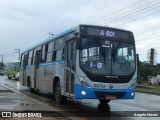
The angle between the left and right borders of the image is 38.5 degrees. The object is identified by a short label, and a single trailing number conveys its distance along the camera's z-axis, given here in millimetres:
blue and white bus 8338
